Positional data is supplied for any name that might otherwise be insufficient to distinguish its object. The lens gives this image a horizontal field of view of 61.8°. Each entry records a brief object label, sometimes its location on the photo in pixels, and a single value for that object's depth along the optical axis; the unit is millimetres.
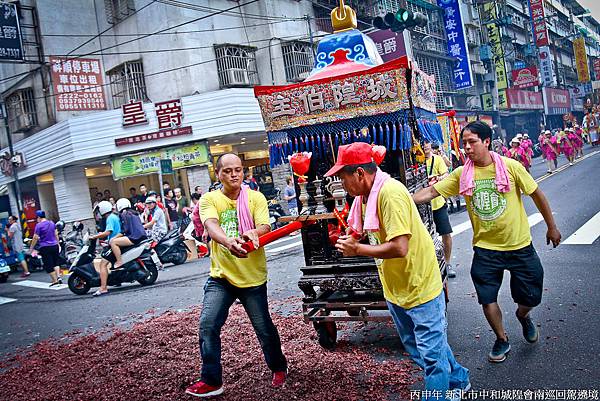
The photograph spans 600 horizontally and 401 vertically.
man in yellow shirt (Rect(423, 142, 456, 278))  6750
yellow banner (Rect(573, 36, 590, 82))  48812
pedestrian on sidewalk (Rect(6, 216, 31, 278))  14867
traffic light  10664
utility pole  20297
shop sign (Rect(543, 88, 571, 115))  45562
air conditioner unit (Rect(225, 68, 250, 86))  19234
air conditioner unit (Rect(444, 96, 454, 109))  30936
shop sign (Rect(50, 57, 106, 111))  17219
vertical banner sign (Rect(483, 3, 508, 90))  35656
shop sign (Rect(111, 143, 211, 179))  18625
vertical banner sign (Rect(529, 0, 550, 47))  42000
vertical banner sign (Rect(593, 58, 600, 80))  57419
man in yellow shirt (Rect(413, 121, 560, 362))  3854
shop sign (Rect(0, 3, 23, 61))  15031
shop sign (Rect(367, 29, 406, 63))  23312
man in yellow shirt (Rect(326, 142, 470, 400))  2777
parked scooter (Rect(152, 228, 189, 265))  12188
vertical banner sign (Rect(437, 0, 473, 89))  27984
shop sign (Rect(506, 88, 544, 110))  36541
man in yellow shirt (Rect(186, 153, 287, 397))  3809
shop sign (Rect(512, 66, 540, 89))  35812
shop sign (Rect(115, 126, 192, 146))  18453
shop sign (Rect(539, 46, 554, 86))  42688
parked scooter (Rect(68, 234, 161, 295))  9727
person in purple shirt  11719
